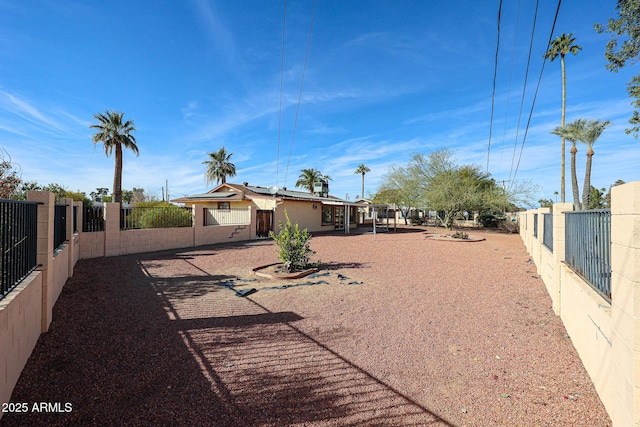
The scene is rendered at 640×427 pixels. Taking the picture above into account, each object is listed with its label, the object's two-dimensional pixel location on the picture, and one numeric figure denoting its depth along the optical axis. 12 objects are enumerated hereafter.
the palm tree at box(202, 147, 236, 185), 35.62
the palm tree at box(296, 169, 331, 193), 44.81
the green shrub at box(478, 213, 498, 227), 30.97
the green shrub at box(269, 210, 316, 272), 8.58
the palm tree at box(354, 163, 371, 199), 61.28
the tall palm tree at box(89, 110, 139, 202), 21.14
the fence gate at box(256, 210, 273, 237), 19.78
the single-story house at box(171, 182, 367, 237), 18.48
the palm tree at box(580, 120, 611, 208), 23.48
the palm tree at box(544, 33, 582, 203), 26.56
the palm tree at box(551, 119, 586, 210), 24.64
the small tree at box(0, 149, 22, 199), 9.12
